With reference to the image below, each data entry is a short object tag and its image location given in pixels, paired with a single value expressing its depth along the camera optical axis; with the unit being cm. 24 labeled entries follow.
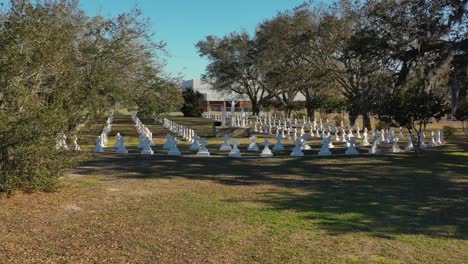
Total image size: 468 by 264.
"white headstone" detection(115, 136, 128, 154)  1617
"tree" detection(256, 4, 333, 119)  2967
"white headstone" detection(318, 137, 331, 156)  1593
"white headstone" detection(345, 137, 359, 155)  1602
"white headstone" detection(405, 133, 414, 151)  1739
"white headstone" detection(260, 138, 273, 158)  1549
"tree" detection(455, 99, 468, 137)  1725
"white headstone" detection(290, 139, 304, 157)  1596
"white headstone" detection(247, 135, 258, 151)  1766
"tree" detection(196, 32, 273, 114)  4547
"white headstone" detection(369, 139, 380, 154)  1633
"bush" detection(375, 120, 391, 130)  2710
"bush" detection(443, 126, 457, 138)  2369
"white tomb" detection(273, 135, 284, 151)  1783
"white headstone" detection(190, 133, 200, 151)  1769
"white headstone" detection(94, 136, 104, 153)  1646
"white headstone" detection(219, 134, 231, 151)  1756
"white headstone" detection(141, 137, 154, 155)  1595
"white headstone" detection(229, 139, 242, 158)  1561
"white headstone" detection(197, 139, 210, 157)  1562
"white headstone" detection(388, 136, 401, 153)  1670
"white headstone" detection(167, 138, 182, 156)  1575
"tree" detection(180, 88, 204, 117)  5794
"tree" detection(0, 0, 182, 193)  719
